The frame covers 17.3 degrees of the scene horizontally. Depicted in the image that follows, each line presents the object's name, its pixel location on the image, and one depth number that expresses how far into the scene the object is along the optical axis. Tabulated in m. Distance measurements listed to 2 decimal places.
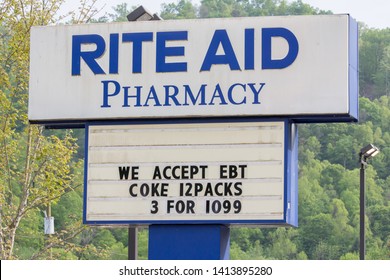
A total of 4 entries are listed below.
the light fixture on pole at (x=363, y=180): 30.75
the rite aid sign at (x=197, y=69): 16.36
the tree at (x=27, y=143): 27.48
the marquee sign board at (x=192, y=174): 16.42
